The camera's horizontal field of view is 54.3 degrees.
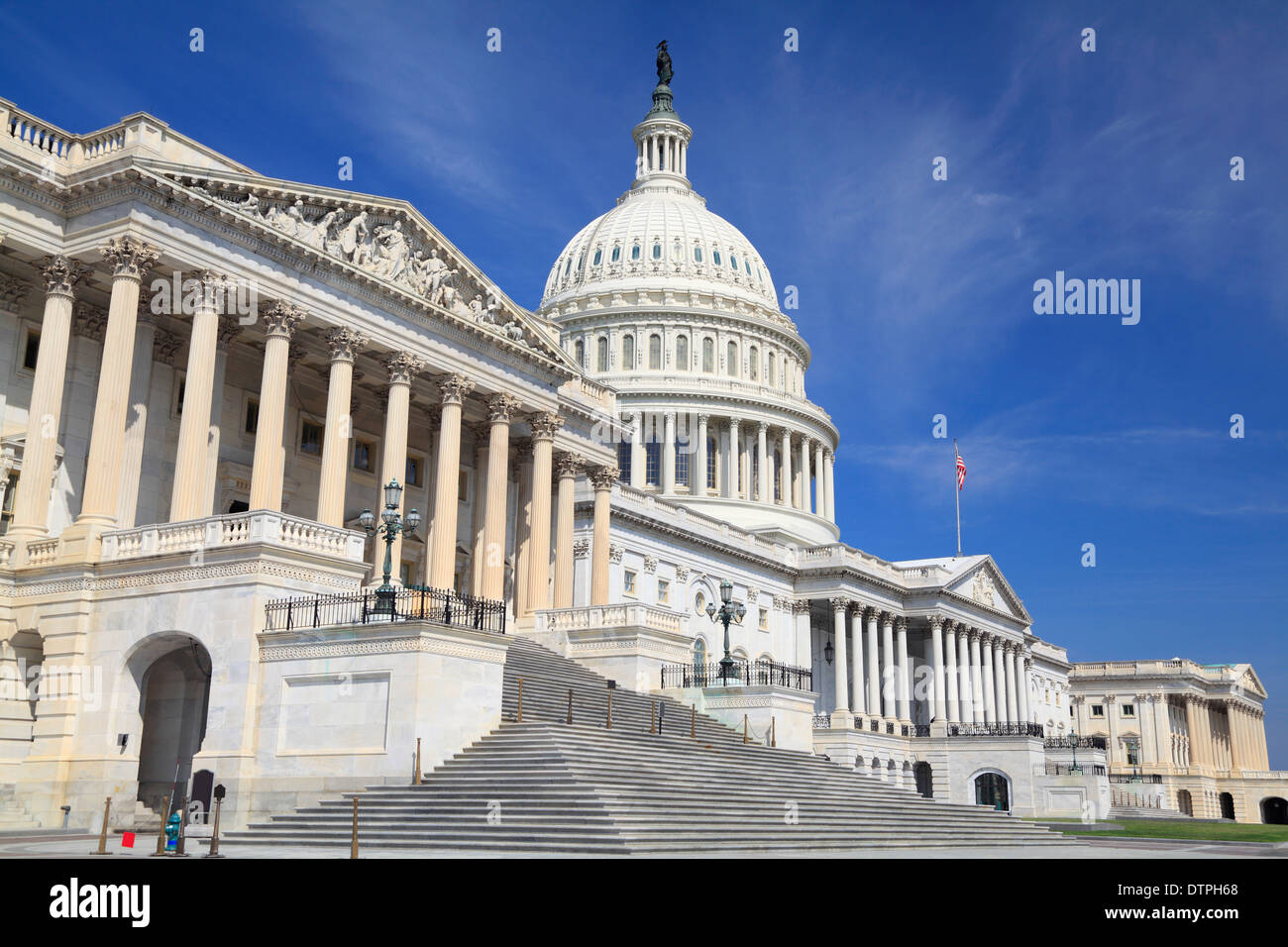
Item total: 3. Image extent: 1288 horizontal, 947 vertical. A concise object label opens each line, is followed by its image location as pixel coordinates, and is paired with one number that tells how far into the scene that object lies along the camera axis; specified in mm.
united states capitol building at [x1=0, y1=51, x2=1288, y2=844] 29578
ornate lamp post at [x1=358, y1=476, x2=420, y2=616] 30031
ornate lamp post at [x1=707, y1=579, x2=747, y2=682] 42562
